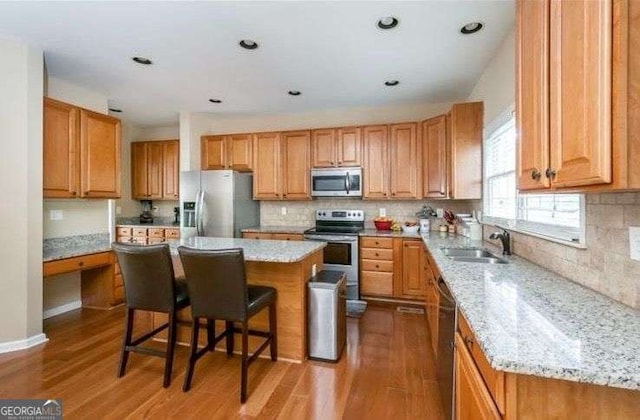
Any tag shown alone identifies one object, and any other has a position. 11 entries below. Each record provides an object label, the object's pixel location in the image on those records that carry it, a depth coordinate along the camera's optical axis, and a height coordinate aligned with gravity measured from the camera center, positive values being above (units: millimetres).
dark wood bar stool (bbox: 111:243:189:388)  2066 -540
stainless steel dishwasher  1567 -768
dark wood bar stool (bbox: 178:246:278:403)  1936 -542
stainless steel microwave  4223 +362
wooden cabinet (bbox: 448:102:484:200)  3236 +625
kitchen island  2436 -640
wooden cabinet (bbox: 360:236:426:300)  3756 -743
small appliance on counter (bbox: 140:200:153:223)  5356 -13
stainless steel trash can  2428 -891
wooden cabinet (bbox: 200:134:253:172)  4680 +868
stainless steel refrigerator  4266 +72
